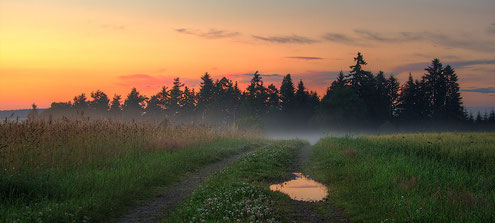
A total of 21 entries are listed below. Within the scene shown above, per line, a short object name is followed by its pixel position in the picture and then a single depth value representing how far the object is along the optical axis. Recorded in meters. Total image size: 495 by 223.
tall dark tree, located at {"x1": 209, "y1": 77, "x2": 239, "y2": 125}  107.44
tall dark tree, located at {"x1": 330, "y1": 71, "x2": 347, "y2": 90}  101.19
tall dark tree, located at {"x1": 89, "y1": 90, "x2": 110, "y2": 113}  121.70
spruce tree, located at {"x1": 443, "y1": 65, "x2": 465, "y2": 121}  88.18
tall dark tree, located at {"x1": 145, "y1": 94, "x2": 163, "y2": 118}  111.44
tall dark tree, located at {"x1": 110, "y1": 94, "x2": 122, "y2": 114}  122.28
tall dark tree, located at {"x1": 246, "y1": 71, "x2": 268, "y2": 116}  102.38
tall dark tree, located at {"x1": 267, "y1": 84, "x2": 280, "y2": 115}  112.56
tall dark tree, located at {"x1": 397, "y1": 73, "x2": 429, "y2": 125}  93.09
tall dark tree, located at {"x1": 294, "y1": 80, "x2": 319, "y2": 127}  113.38
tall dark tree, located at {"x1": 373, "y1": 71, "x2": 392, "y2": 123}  95.44
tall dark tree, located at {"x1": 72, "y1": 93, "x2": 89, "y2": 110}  122.59
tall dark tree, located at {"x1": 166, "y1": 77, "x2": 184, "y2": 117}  107.19
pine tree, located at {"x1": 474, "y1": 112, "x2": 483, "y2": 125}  93.78
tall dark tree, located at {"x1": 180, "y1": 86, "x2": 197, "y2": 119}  108.19
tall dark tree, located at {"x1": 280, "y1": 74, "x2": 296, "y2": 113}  113.06
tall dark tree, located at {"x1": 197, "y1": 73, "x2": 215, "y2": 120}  108.56
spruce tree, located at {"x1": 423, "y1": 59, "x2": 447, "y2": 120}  90.38
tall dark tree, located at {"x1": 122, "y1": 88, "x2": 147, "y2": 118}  113.94
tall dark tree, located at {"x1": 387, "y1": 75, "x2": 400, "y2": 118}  103.62
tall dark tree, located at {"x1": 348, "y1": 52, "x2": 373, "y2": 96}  91.06
